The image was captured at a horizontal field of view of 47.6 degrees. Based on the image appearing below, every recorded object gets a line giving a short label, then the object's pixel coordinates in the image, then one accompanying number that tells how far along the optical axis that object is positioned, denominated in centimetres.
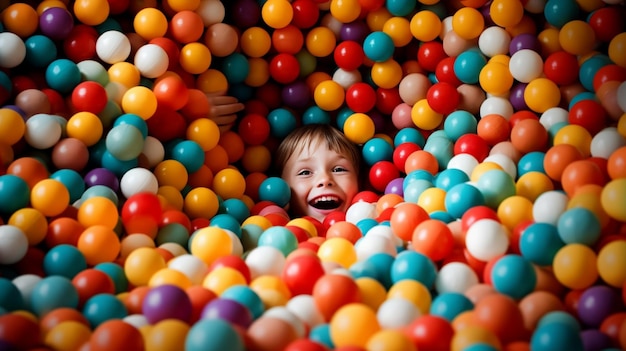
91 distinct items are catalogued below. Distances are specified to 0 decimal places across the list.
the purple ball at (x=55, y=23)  196
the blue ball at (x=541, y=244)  145
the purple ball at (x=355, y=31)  237
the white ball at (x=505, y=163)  190
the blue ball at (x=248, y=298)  134
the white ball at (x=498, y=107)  212
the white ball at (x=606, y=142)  170
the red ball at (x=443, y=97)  219
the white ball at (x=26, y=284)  140
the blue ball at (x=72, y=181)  174
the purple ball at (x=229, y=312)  126
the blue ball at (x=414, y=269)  147
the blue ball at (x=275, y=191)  225
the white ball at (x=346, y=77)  241
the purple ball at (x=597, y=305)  132
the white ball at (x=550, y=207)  156
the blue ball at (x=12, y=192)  162
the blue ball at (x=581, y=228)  143
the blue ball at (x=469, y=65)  217
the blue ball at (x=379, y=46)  229
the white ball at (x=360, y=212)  208
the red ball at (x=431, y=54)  231
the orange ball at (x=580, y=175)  160
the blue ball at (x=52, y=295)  136
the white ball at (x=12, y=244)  151
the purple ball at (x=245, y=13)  233
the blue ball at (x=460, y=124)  215
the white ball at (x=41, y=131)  178
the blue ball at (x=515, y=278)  139
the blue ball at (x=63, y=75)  192
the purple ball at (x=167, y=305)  129
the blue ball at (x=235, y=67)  230
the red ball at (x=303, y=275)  147
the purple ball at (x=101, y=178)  182
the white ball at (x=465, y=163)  200
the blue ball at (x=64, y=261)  151
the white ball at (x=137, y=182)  184
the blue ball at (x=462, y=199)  174
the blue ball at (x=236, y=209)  208
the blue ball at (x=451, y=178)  192
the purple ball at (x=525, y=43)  210
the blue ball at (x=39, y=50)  194
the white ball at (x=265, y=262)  158
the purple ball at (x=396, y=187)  217
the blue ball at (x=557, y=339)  116
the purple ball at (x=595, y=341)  123
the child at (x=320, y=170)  232
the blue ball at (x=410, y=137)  232
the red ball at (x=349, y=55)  234
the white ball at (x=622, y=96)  175
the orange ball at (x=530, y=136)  193
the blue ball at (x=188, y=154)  204
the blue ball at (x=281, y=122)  243
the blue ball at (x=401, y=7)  229
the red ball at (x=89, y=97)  187
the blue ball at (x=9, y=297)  134
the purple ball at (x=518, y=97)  211
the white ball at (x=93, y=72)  196
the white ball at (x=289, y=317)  128
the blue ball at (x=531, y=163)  185
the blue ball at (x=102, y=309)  134
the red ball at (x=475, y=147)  205
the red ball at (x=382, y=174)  230
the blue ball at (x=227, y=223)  186
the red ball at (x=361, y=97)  237
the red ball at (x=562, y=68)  201
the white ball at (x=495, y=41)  216
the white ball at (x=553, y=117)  197
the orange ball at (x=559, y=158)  172
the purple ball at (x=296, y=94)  244
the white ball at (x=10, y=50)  186
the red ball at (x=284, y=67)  235
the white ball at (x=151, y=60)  201
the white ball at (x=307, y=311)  136
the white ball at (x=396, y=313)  128
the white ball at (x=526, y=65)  205
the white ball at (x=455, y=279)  147
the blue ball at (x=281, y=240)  171
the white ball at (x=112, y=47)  200
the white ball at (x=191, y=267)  154
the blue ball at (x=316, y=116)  247
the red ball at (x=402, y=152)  225
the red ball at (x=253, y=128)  237
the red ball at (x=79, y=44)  200
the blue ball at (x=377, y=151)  236
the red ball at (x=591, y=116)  185
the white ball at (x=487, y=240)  152
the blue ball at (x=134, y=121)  188
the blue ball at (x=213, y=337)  113
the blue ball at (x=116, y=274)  153
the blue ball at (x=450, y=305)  132
